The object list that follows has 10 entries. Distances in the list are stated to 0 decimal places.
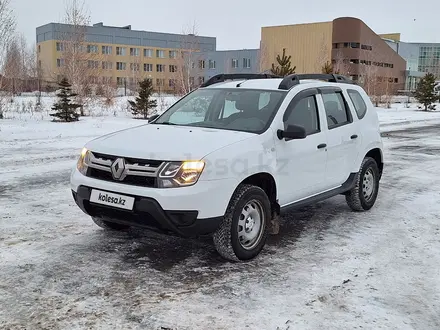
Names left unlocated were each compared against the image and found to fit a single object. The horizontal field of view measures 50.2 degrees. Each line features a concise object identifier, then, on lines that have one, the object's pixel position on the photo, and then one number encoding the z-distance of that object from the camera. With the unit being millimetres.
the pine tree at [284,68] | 25745
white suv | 4082
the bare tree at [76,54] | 24125
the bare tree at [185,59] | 31078
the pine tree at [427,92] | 39250
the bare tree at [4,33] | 19275
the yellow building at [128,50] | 83000
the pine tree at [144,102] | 23922
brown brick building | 71375
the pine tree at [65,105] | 20575
